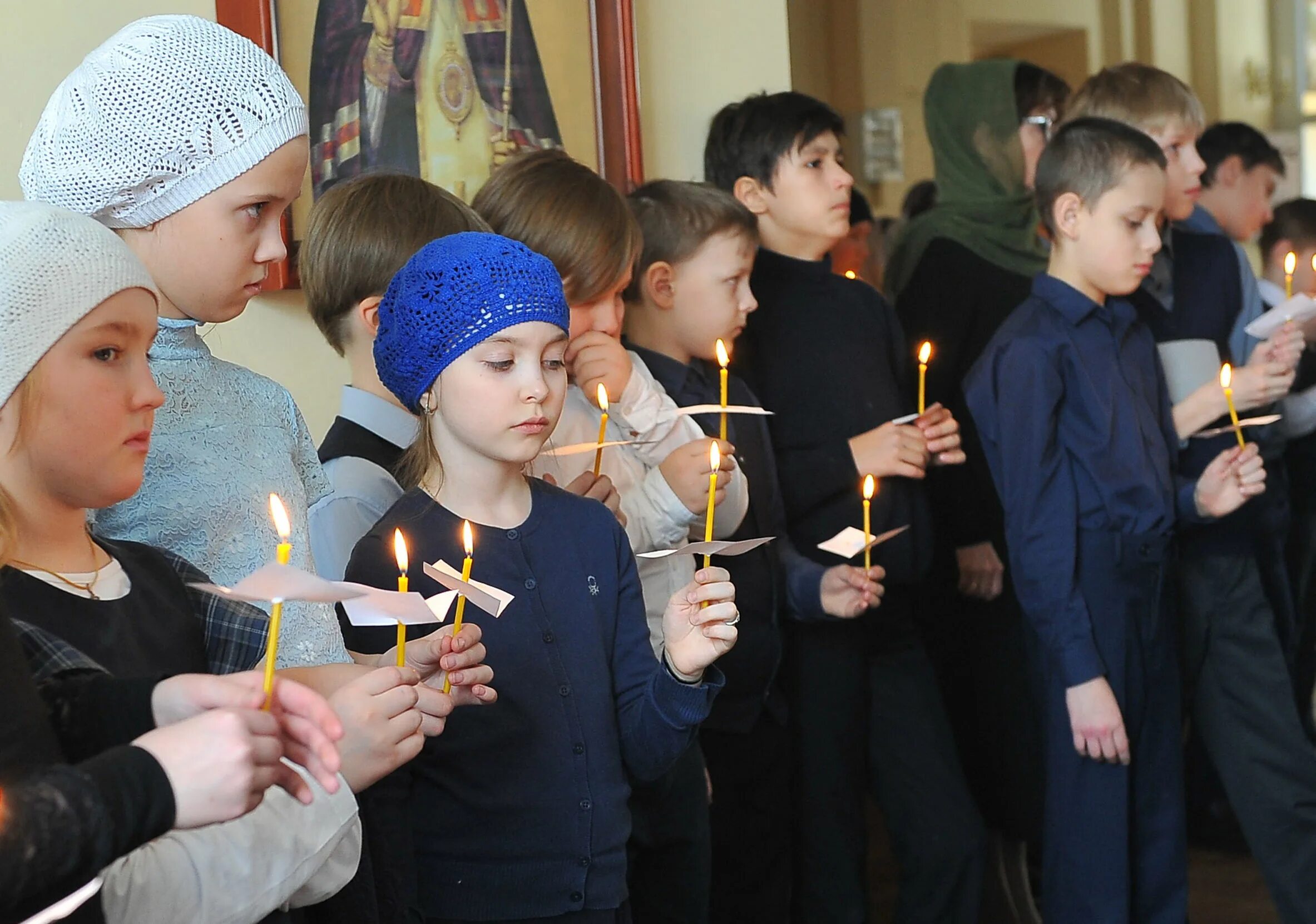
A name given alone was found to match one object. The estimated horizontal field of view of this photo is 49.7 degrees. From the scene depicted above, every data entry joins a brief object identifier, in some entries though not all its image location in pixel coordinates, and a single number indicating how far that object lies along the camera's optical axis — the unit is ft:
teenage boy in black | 9.78
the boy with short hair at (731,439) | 9.29
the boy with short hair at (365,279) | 7.11
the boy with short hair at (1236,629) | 10.18
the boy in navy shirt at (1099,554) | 9.58
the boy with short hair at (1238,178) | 16.44
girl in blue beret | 6.20
